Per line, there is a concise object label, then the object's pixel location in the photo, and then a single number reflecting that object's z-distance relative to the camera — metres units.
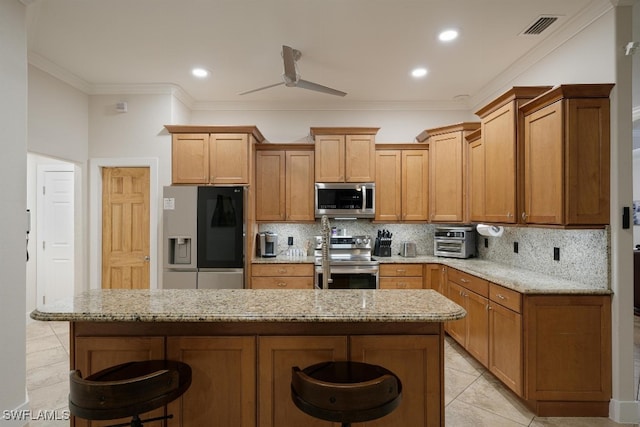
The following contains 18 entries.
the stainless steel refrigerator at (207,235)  3.66
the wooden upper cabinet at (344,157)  4.21
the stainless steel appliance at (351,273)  3.90
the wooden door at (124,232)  4.04
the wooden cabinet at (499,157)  2.76
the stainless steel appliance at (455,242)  4.00
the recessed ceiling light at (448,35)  2.81
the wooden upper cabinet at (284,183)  4.30
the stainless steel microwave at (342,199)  4.20
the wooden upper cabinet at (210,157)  3.89
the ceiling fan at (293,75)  2.73
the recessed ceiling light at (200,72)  3.54
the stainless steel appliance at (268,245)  4.21
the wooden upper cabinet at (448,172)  3.92
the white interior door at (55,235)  4.67
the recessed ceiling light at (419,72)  3.52
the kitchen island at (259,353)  1.64
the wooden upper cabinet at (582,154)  2.30
